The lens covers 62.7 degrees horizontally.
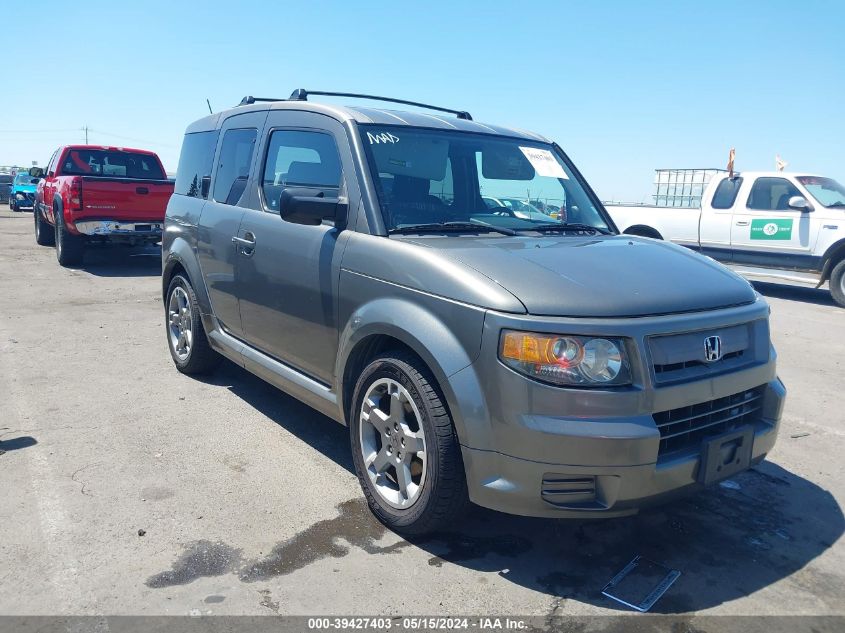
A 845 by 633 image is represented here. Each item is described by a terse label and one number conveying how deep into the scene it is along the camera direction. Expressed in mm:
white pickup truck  10664
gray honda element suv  2717
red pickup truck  11000
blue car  29891
